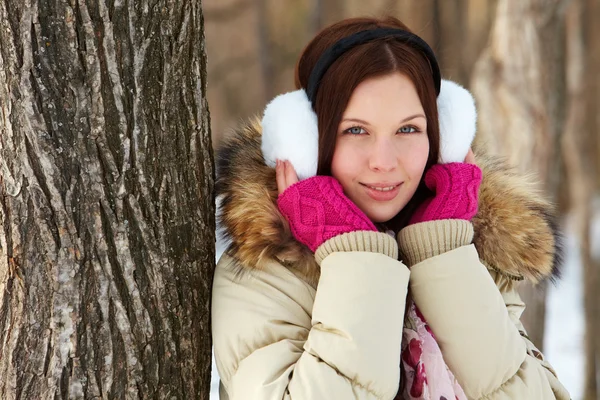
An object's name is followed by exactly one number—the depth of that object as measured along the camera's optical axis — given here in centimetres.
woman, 165
